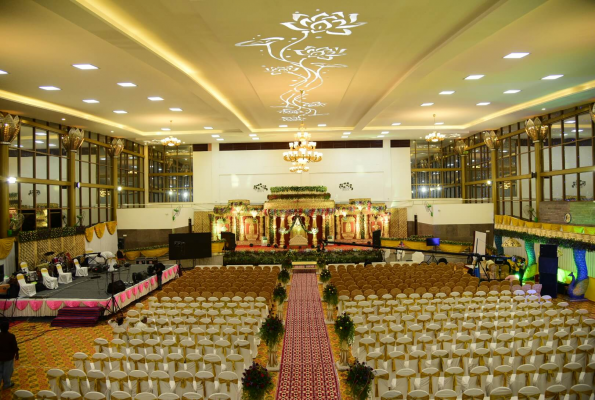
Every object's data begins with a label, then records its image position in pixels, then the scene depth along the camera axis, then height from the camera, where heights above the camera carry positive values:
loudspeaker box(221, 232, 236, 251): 22.41 -2.01
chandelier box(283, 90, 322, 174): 17.38 +2.40
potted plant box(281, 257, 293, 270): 16.46 -2.49
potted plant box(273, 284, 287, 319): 10.63 -2.48
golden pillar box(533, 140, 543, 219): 18.86 +1.46
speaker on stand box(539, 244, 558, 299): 13.98 -2.38
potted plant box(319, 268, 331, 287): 13.53 -2.47
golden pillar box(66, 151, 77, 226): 19.48 +1.01
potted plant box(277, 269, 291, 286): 13.86 -2.52
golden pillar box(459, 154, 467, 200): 27.14 +1.78
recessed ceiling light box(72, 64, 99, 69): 10.85 +3.91
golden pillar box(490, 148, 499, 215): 23.23 +1.53
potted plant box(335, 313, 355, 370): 7.67 -2.55
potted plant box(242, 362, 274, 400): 5.56 -2.52
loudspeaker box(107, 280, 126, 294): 12.14 -2.52
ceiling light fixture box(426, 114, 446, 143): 20.57 +3.52
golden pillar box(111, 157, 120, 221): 23.59 +1.01
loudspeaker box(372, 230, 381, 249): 21.98 -1.90
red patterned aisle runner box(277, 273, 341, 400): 6.69 -3.17
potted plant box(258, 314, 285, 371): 7.70 -2.56
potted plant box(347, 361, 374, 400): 5.39 -2.45
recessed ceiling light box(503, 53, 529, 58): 10.56 +3.98
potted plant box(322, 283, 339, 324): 10.59 -2.55
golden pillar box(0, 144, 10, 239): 15.00 +0.62
